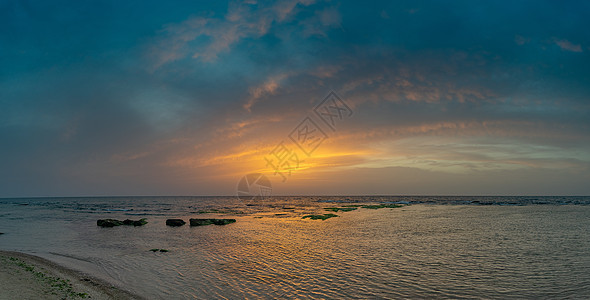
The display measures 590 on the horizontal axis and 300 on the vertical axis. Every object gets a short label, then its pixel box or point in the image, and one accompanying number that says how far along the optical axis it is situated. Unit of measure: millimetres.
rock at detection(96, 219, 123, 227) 41844
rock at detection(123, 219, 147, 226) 43756
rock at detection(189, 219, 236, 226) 43109
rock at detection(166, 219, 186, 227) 42719
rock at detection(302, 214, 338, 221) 51322
